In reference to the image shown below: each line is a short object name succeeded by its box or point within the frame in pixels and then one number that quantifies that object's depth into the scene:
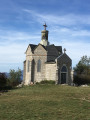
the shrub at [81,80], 47.28
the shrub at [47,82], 42.84
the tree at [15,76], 55.05
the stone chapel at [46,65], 43.94
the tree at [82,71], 47.34
